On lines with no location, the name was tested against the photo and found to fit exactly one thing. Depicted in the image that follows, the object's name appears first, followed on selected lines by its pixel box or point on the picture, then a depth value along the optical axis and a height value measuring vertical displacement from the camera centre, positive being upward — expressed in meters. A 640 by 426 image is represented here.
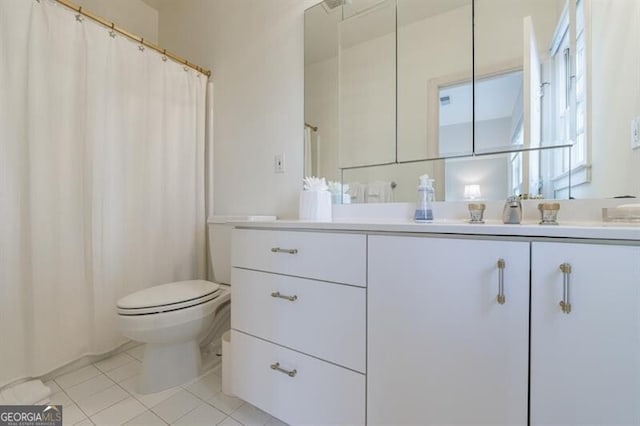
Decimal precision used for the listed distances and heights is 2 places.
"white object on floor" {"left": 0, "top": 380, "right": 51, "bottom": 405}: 1.13 -0.80
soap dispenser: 1.07 +0.03
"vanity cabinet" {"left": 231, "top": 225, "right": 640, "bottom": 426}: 0.58 -0.32
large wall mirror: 0.89 +0.46
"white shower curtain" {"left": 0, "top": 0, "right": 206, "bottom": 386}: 1.23 +0.16
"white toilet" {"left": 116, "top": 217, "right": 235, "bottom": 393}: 1.16 -0.51
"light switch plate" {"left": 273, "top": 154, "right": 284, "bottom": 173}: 1.56 +0.27
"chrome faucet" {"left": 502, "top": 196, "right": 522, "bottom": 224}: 0.90 -0.01
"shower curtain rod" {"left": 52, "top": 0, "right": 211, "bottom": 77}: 1.35 +1.00
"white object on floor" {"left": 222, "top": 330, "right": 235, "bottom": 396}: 1.24 -0.73
